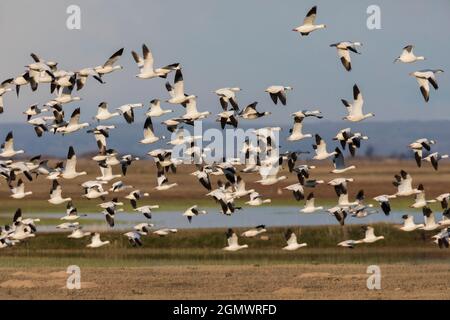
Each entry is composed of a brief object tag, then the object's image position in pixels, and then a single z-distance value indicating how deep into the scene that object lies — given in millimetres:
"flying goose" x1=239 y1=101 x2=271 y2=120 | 38000
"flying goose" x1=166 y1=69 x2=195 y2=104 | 38750
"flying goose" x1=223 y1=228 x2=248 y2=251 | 41719
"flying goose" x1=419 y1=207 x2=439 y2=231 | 40188
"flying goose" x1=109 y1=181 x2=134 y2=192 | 38344
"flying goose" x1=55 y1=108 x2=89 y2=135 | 38594
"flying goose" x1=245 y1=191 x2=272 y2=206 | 40719
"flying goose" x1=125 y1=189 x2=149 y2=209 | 40250
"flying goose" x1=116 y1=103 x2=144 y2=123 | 37812
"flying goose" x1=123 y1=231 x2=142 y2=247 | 40438
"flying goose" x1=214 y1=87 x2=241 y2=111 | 38125
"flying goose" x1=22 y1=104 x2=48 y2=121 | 38406
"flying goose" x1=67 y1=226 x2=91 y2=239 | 43125
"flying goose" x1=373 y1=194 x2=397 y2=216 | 37094
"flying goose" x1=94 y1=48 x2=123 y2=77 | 38406
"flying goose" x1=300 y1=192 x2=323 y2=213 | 41438
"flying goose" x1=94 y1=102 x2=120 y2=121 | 40188
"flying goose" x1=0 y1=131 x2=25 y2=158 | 40000
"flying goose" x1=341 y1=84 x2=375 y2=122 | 38031
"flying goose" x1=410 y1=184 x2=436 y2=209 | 39972
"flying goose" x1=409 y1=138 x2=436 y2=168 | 36938
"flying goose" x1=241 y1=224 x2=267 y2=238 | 41141
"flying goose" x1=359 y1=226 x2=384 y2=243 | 42094
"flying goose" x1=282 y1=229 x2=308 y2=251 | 41344
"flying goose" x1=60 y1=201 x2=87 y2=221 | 41403
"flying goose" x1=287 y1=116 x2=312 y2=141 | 39344
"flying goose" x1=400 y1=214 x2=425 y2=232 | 40719
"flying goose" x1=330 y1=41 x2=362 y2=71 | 36812
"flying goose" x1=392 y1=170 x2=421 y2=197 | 39438
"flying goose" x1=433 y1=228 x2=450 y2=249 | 38594
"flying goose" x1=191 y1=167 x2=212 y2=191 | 37316
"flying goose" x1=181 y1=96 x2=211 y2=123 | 39031
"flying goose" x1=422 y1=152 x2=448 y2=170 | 38125
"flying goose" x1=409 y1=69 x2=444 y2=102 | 37562
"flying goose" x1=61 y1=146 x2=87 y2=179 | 39938
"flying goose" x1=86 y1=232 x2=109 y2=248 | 42812
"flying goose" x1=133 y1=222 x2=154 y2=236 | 39756
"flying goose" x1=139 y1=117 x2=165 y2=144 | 39250
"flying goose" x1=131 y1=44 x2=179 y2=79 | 38188
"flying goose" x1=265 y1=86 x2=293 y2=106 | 37000
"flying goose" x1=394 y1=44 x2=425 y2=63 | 38188
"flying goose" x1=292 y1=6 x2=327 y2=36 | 36625
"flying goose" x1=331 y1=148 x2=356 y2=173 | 39069
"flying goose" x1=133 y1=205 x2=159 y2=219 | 39906
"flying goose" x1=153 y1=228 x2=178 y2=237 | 40828
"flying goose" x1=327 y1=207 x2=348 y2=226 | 38356
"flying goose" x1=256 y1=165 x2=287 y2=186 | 40062
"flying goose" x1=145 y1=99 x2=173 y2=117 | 39656
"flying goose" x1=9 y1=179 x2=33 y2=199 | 41750
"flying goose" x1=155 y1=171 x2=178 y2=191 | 41294
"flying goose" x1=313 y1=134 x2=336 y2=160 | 39400
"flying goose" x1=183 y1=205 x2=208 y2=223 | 39522
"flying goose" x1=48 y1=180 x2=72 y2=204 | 41594
